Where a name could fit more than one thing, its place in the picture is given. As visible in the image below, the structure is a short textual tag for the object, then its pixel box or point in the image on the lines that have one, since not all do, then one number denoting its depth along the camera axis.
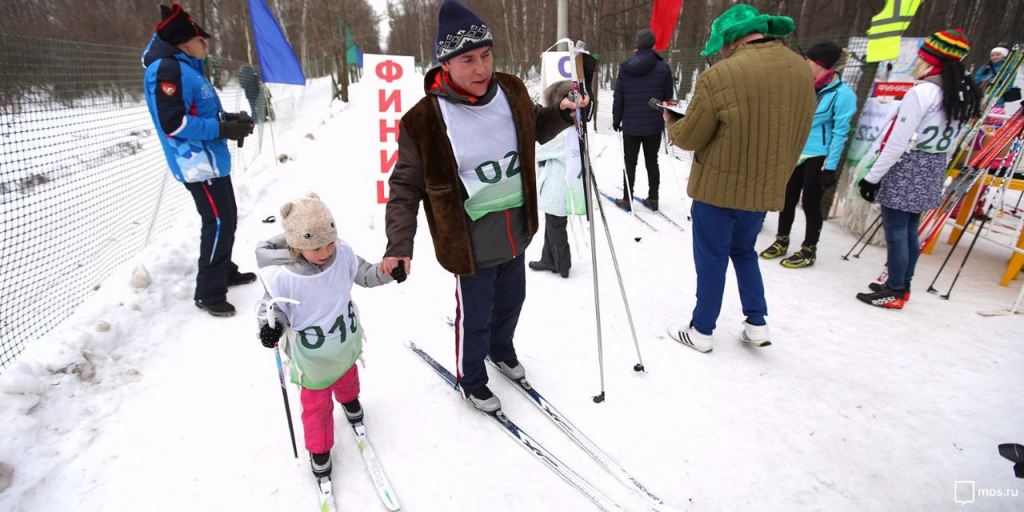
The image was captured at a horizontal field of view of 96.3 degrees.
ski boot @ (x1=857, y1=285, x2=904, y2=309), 3.48
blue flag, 5.82
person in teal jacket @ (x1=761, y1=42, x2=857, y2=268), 3.84
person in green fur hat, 2.30
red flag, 6.20
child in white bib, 1.79
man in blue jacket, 2.87
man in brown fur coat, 1.93
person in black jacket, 5.41
